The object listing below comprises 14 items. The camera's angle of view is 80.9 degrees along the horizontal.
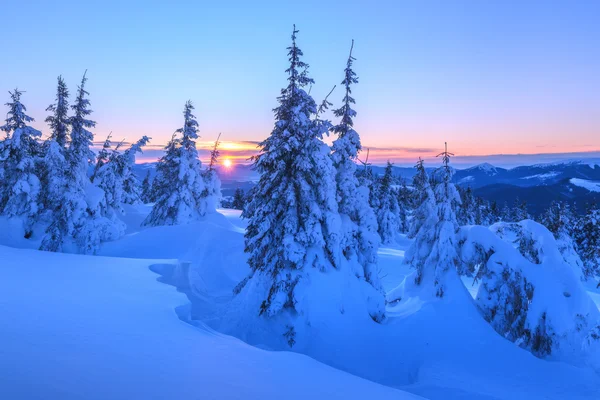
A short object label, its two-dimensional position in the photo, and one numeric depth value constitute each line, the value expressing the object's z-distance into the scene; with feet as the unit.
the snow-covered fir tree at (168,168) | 101.84
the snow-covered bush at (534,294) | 42.16
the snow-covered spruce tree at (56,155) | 78.84
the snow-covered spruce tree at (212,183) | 113.60
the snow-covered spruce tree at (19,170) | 78.02
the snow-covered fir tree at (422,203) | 54.08
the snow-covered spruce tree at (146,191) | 239.54
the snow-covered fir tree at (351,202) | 48.75
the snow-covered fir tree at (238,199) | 246.47
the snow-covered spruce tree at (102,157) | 87.71
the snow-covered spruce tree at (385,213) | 160.97
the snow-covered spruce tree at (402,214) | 222.07
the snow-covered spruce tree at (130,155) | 87.66
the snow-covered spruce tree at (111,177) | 89.92
